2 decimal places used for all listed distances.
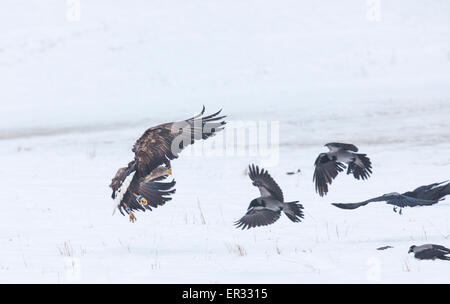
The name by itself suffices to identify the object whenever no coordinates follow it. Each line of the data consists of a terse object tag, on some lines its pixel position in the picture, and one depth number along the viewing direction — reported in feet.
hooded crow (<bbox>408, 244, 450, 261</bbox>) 43.24
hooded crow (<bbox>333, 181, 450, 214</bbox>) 46.21
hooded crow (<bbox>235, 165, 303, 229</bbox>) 48.14
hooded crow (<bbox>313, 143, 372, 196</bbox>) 52.13
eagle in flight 47.88
